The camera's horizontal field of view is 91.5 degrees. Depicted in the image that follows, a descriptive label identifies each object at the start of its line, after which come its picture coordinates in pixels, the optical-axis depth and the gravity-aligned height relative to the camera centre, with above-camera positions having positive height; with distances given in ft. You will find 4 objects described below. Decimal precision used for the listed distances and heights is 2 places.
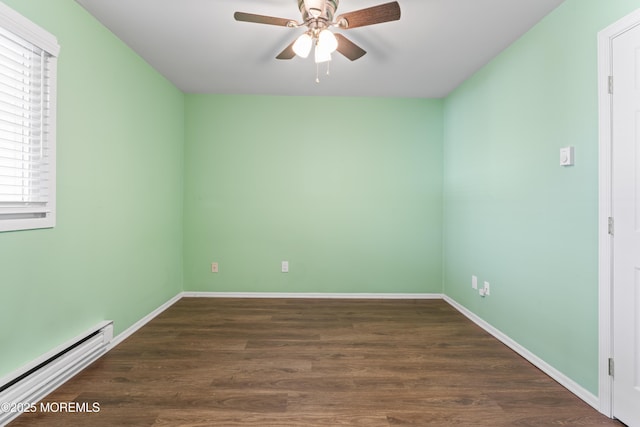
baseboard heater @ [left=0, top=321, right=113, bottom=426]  4.95 -2.83
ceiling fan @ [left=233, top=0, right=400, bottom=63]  5.42 +3.52
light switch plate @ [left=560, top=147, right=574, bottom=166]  6.11 +1.17
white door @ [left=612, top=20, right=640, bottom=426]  4.91 -0.16
